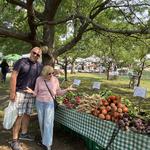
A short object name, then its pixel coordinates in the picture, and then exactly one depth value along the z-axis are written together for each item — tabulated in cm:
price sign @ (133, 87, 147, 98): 331
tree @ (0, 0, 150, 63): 412
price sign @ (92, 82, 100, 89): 406
